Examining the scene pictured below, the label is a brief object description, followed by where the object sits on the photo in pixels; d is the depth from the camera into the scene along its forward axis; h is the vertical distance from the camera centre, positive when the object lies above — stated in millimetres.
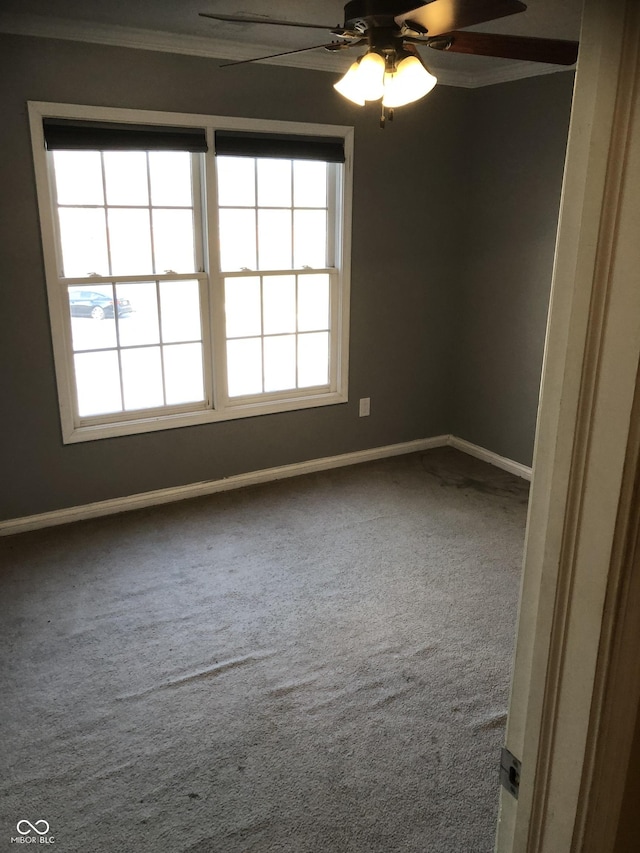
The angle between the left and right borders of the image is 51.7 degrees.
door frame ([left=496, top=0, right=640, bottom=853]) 679 -273
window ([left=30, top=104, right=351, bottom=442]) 3441 -59
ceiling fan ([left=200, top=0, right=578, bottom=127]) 1940 +678
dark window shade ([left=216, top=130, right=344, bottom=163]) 3645 +595
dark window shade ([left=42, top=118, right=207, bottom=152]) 3232 +567
